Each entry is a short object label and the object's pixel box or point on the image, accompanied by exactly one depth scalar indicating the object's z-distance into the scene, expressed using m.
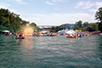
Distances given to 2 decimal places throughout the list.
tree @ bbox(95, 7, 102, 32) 63.75
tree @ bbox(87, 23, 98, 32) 100.93
